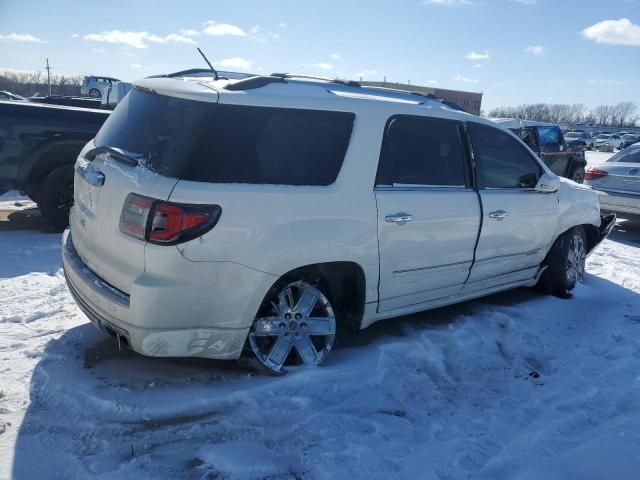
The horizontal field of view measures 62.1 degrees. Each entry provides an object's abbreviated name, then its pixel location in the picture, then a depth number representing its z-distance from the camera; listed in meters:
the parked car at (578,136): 44.51
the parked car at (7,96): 18.84
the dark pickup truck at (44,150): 6.16
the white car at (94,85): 33.94
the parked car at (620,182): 8.38
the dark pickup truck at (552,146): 12.88
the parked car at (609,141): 49.73
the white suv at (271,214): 2.86
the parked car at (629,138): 50.68
